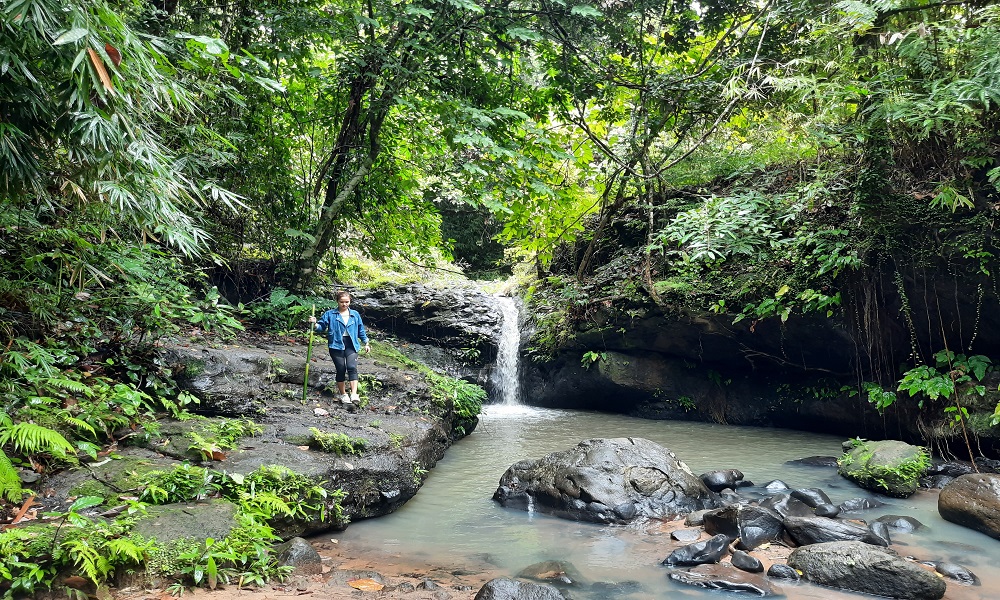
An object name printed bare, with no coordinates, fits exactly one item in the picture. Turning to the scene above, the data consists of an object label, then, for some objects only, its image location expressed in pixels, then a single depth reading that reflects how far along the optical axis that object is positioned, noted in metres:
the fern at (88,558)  3.29
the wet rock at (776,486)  6.80
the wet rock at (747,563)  4.51
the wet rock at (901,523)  5.48
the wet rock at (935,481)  6.80
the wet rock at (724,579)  4.23
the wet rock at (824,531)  5.00
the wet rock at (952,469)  7.14
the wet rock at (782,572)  4.42
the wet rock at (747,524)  5.10
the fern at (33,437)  4.04
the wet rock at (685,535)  5.28
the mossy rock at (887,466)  6.57
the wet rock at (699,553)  4.70
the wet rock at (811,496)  6.04
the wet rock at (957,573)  4.33
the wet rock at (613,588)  4.24
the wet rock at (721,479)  6.83
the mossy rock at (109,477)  4.32
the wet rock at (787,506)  5.83
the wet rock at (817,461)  8.02
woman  7.72
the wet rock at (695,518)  5.66
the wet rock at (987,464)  7.27
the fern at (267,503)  4.66
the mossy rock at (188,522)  3.90
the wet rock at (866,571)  4.06
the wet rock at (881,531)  5.05
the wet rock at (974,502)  5.30
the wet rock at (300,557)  4.23
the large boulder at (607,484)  5.99
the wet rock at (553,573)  4.45
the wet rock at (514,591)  3.81
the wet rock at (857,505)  6.10
